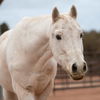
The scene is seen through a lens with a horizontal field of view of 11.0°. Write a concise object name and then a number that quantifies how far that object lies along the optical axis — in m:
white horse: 6.01
